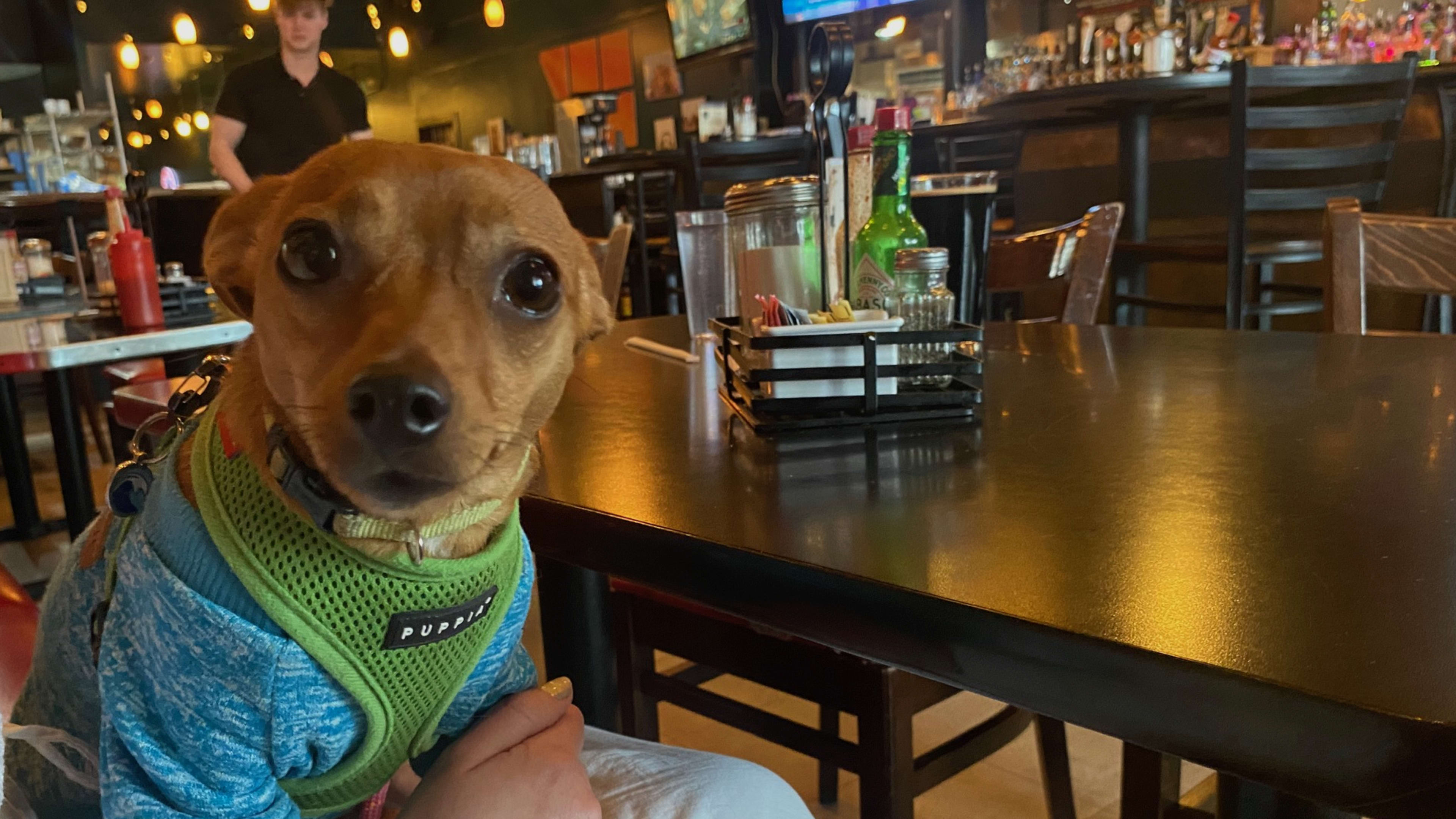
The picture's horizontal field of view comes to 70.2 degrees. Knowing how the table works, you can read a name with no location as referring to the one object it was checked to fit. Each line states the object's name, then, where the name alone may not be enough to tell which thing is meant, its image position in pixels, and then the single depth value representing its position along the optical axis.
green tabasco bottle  1.12
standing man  3.44
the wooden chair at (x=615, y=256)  2.33
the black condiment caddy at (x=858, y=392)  0.95
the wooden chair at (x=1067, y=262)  1.82
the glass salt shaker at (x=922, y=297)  1.10
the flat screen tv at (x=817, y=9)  5.87
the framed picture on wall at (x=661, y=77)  8.17
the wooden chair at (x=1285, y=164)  2.71
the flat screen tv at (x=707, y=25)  6.60
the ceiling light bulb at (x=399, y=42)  8.08
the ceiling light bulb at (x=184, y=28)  8.92
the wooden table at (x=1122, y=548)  0.45
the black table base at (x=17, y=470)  3.17
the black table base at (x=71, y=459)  2.81
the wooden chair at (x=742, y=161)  4.07
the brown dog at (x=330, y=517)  0.61
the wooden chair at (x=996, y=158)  4.24
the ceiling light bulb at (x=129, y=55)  8.94
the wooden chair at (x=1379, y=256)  1.53
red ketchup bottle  2.10
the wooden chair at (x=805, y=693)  1.20
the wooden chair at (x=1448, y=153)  3.18
